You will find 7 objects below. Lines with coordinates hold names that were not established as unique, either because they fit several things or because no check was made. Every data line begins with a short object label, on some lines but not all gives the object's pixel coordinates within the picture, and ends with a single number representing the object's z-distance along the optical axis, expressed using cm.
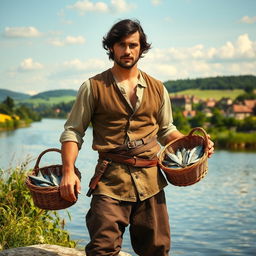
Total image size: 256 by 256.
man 369
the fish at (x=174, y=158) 392
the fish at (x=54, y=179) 383
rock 503
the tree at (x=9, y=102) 10090
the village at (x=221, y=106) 12231
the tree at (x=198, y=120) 9125
